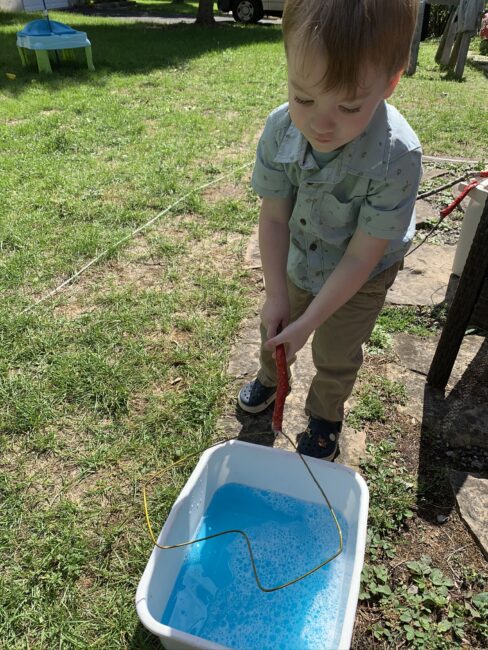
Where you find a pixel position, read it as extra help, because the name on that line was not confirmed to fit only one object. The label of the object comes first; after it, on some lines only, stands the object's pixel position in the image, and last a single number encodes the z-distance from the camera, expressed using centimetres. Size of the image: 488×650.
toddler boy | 91
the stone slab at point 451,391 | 170
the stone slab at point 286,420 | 166
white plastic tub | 107
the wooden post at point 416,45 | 645
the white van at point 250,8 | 1176
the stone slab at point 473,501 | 140
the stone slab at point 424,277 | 229
